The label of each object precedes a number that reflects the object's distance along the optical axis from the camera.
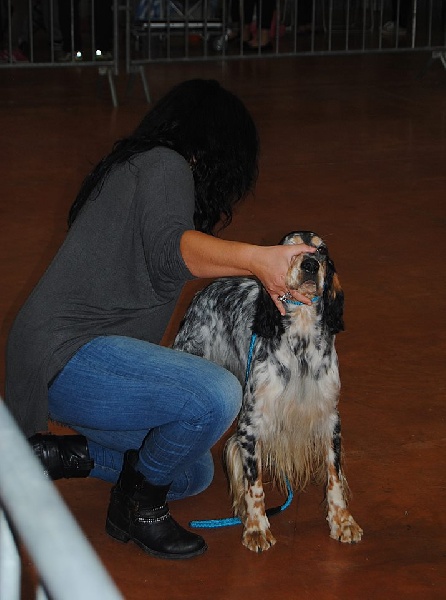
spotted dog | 4.26
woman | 4.00
